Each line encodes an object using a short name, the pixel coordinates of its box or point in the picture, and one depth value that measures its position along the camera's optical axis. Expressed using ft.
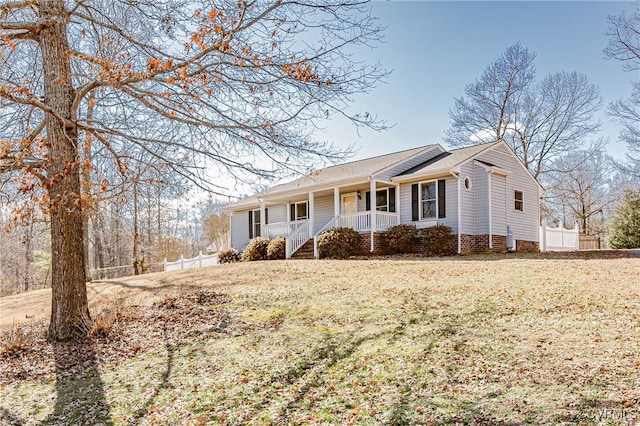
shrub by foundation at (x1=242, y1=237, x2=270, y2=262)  66.13
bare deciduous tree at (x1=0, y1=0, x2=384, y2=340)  20.84
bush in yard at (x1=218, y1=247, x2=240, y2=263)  73.61
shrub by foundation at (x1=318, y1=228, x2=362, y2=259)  55.41
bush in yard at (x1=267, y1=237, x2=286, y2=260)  63.16
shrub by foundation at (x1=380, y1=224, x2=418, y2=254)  54.70
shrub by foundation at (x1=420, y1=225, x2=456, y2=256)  52.26
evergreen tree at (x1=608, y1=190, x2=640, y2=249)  72.38
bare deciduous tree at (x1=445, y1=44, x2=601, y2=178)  87.97
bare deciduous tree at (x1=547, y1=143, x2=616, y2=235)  104.83
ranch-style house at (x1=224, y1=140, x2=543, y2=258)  55.52
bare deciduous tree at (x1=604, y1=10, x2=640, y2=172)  57.00
